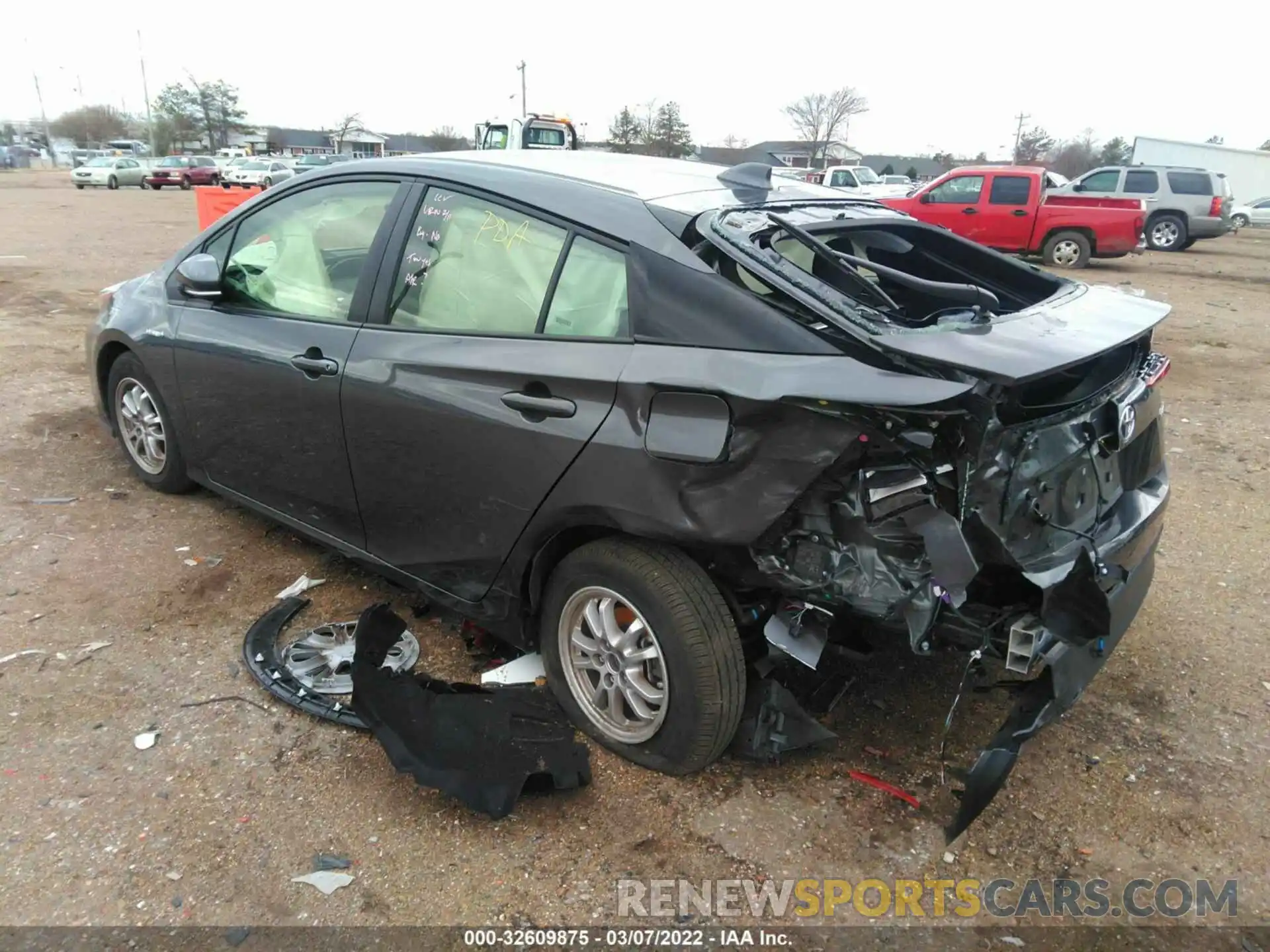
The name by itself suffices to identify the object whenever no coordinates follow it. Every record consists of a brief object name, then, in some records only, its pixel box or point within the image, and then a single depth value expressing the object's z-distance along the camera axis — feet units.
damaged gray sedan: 7.27
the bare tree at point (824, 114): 213.87
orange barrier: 37.19
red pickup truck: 51.21
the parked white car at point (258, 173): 103.19
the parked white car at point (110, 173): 114.73
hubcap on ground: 10.12
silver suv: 64.28
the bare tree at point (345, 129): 269.64
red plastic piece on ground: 8.75
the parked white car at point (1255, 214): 114.73
